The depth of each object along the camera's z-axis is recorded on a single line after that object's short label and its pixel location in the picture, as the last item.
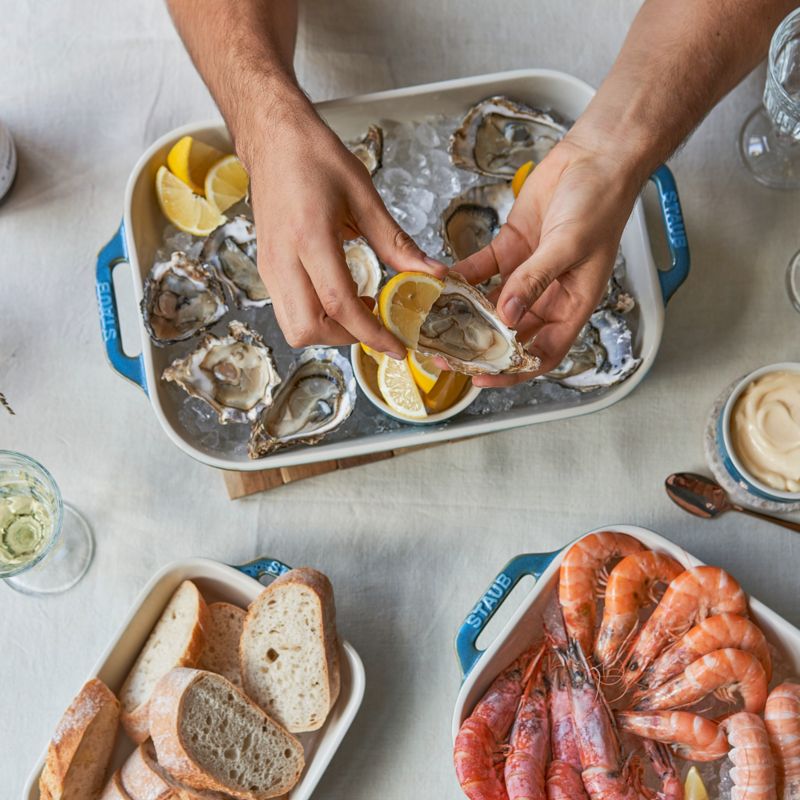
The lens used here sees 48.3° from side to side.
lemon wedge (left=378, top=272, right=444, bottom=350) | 1.10
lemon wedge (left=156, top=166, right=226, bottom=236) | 1.42
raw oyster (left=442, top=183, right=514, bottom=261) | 1.44
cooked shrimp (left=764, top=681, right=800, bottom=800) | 1.25
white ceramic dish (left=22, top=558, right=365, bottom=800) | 1.32
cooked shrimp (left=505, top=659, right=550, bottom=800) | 1.27
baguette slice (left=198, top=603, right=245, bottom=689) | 1.39
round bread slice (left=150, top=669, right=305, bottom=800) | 1.27
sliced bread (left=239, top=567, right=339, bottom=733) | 1.32
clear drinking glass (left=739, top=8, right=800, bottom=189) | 1.33
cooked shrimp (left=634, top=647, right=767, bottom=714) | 1.26
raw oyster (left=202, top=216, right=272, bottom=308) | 1.44
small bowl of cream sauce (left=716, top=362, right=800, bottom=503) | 1.34
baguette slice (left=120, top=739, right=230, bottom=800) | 1.28
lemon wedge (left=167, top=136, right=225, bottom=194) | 1.39
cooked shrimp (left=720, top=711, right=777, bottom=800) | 1.24
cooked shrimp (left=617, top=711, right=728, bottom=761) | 1.28
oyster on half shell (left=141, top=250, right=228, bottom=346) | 1.39
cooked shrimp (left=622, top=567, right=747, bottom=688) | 1.29
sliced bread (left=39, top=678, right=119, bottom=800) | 1.28
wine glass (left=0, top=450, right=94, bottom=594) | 1.41
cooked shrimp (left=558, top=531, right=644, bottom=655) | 1.30
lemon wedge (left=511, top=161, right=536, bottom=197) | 1.38
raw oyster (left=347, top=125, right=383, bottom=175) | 1.42
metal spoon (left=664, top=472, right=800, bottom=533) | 1.42
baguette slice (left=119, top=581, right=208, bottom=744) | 1.34
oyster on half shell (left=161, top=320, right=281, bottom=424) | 1.38
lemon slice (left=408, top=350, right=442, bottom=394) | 1.24
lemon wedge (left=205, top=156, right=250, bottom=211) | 1.43
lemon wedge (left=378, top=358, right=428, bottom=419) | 1.28
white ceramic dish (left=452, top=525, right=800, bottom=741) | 1.28
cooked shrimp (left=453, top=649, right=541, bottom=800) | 1.27
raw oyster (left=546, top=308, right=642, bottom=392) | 1.35
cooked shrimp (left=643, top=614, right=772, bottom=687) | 1.28
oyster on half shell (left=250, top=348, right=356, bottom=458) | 1.34
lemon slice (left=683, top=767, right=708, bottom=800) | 1.28
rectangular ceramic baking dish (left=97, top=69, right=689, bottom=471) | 1.33
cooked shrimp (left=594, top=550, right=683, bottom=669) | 1.31
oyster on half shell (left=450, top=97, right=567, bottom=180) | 1.44
